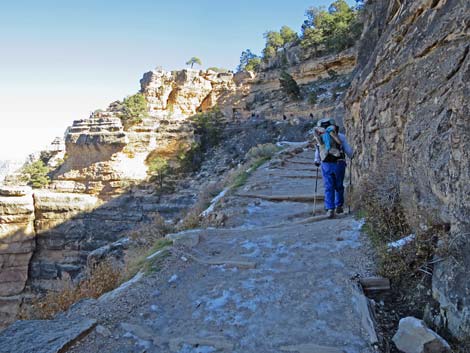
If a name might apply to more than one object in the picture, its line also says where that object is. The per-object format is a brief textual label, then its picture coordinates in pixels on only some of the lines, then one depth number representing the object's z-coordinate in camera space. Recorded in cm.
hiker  463
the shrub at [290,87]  2862
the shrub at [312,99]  2477
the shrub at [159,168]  2301
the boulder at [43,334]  204
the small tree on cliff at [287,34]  4397
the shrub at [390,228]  239
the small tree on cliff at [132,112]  2671
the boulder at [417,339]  176
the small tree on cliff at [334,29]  3168
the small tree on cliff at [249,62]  4482
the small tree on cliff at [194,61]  4975
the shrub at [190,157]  2377
